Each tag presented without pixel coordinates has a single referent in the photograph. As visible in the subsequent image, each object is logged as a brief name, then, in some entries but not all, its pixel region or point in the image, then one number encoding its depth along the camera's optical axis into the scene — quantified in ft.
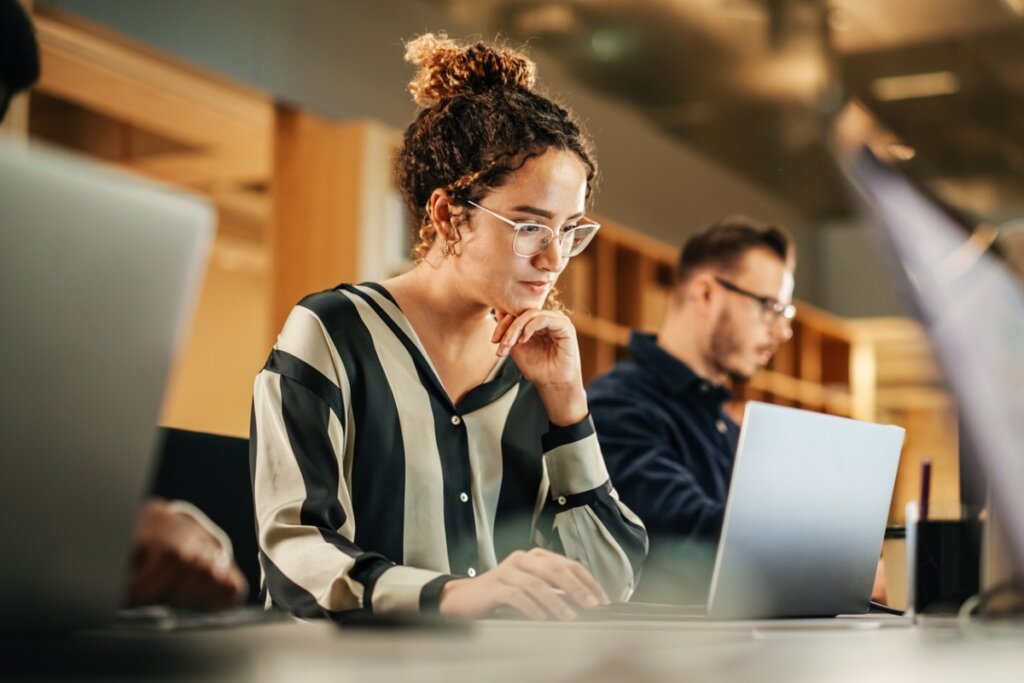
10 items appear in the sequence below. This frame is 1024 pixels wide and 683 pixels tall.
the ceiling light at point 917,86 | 20.01
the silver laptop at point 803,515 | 4.07
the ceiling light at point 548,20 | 17.04
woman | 4.72
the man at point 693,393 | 7.07
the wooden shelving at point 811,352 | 4.43
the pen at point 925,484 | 4.41
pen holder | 4.22
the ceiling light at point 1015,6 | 17.22
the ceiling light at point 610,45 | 18.06
